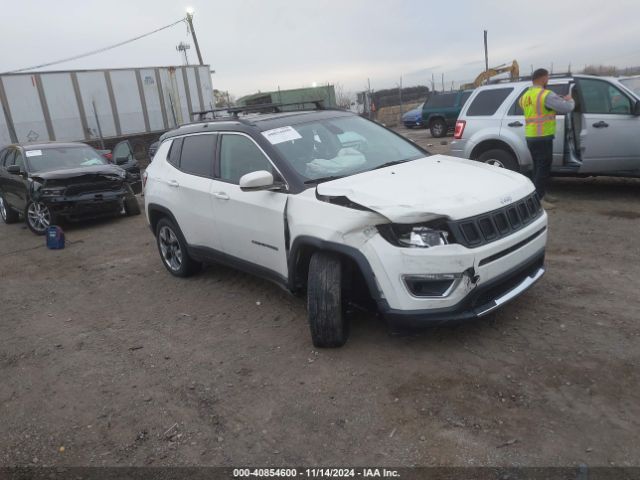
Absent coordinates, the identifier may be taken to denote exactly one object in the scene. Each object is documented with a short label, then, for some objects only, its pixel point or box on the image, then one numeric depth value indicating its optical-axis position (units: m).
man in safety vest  6.60
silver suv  7.03
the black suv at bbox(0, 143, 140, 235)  8.62
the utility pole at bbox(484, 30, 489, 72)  26.28
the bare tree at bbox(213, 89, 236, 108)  41.55
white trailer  18.06
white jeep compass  3.23
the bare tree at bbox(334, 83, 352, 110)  34.16
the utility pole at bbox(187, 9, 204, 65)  28.50
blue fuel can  7.74
